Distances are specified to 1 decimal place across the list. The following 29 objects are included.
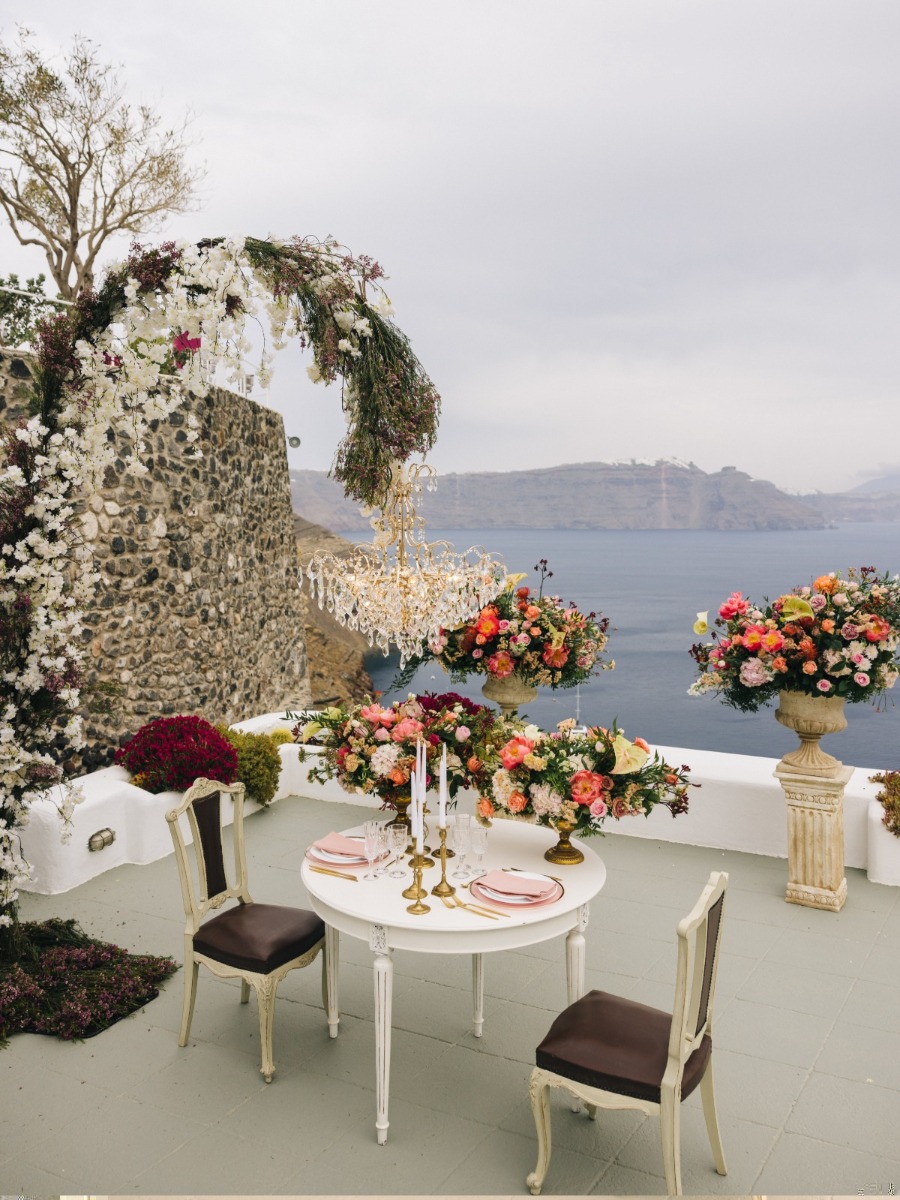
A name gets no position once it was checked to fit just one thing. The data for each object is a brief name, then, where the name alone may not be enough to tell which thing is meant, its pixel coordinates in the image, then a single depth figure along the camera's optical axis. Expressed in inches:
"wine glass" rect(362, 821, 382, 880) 152.9
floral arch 168.6
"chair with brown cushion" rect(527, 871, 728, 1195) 116.0
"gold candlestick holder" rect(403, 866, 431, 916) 139.8
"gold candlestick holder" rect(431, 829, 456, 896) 144.7
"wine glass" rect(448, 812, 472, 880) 156.2
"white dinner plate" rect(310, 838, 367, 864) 157.4
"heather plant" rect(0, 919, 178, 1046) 171.8
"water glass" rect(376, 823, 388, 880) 155.3
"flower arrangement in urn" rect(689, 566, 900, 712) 207.9
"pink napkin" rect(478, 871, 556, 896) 141.2
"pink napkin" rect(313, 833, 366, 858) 159.9
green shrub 295.9
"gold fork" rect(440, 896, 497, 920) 137.6
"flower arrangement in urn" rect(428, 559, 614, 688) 238.5
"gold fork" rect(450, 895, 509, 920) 137.4
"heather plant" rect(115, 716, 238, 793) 265.7
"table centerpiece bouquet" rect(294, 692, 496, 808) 157.2
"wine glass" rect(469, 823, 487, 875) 155.2
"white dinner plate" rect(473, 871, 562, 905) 140.1
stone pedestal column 219.5
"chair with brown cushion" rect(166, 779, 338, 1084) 156.2
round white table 134.6
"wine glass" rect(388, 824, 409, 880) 154.0
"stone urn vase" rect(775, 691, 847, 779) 219.3
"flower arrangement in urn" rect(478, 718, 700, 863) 148.9
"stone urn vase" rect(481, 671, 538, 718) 252.7
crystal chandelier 245.4
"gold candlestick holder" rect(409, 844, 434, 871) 150.8
